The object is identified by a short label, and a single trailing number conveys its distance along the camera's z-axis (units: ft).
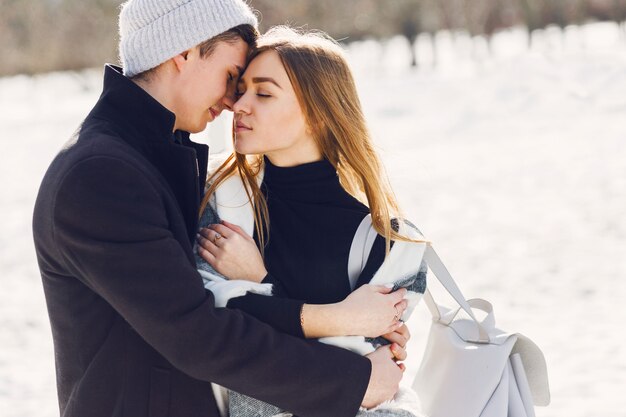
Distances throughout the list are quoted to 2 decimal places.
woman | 8.50
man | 7.56
